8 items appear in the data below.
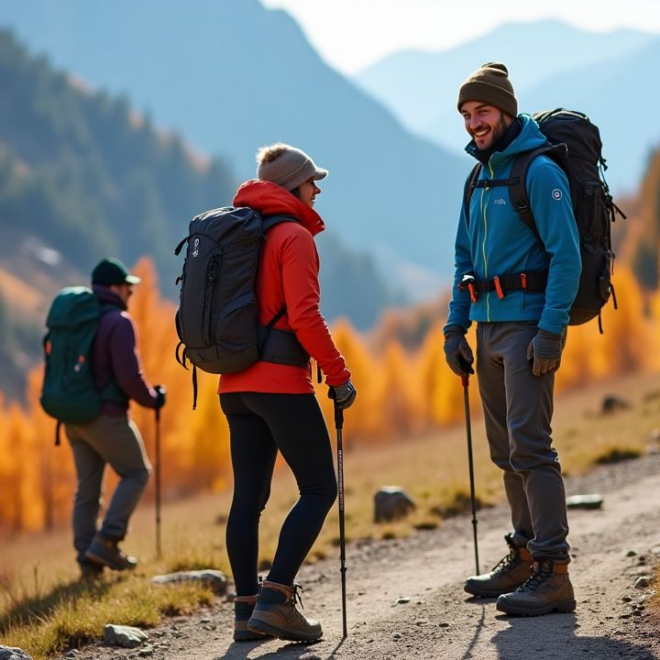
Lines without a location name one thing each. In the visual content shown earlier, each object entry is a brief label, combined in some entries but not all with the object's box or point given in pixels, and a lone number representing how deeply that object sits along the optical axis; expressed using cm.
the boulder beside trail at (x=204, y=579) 1545
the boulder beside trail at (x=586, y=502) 2025
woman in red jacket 1116
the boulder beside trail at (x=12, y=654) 1075
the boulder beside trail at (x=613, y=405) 4477
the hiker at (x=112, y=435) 1777
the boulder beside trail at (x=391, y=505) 2152
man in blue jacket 1163
